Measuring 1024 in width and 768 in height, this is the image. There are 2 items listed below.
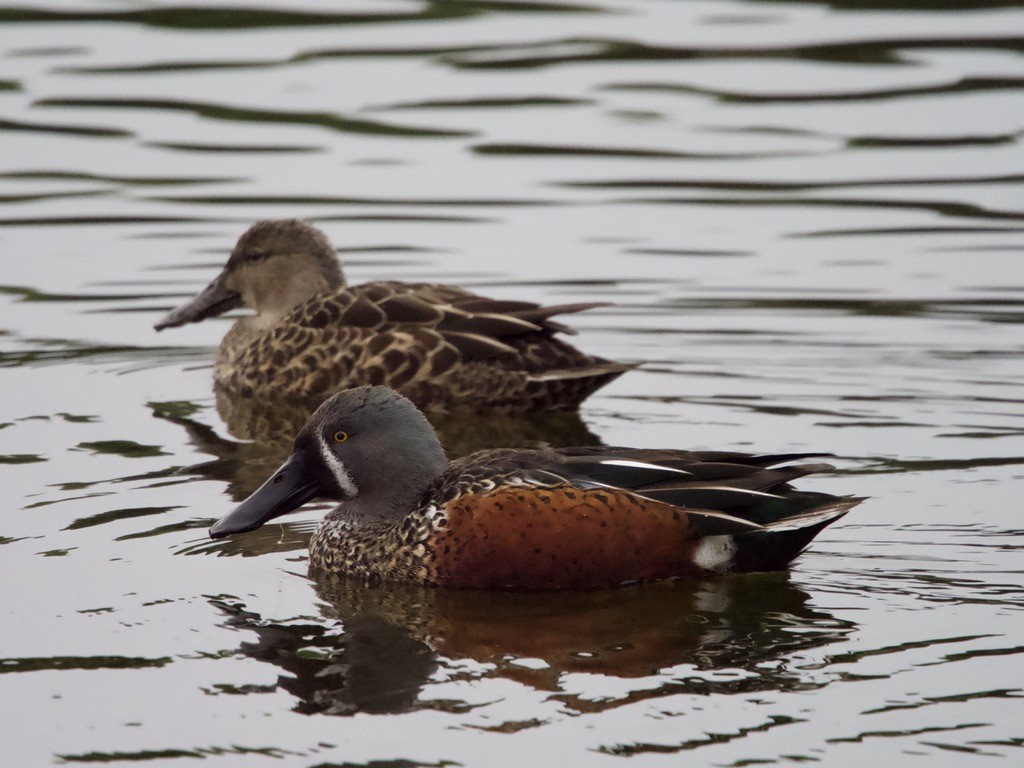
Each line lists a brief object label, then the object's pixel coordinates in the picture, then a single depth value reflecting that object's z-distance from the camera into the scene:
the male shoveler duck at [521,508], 14.16
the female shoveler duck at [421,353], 20.27
